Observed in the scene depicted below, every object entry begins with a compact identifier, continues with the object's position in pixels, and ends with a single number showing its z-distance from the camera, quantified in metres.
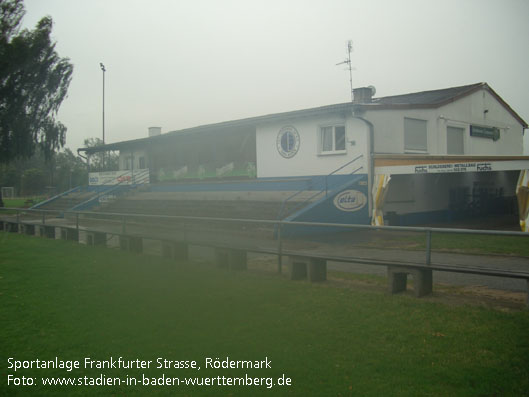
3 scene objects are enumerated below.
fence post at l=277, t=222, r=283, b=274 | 9.14
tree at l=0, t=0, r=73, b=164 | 28.52
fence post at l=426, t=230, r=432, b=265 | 6.96
